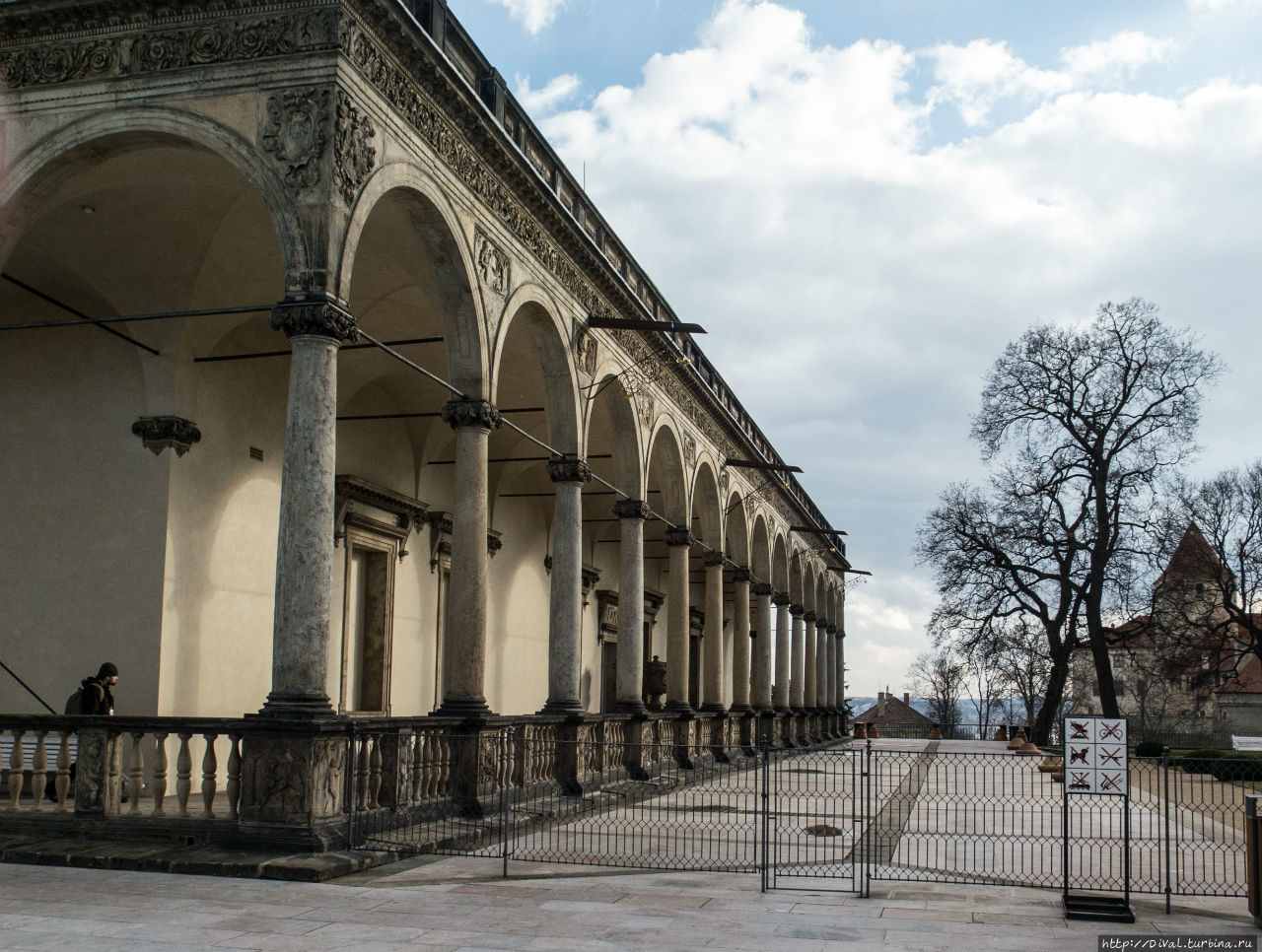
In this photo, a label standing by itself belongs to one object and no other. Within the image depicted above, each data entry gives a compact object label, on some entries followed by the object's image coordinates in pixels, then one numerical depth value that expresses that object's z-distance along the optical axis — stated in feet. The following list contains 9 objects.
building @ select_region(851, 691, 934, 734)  280.31
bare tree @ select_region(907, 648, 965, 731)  284.20
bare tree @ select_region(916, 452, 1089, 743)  121.29
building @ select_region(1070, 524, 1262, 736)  119.85
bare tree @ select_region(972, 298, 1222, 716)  115.14
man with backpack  41.14
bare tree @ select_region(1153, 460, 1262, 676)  121.49
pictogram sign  30.86
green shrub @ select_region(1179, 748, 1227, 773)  110.22
